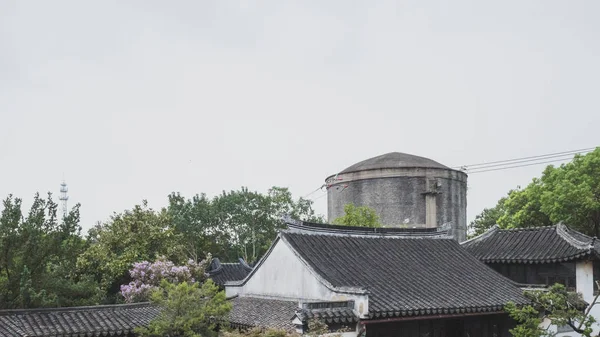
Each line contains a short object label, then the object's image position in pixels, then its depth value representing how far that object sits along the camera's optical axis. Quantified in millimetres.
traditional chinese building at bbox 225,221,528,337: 13836
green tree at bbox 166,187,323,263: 38094
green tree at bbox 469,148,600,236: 30500
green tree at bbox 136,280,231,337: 13273
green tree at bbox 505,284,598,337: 13109
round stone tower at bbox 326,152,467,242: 32281
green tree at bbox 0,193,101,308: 15992
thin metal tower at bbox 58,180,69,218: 59762
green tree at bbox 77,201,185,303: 26375
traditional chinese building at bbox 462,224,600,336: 19125
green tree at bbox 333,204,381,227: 29211
